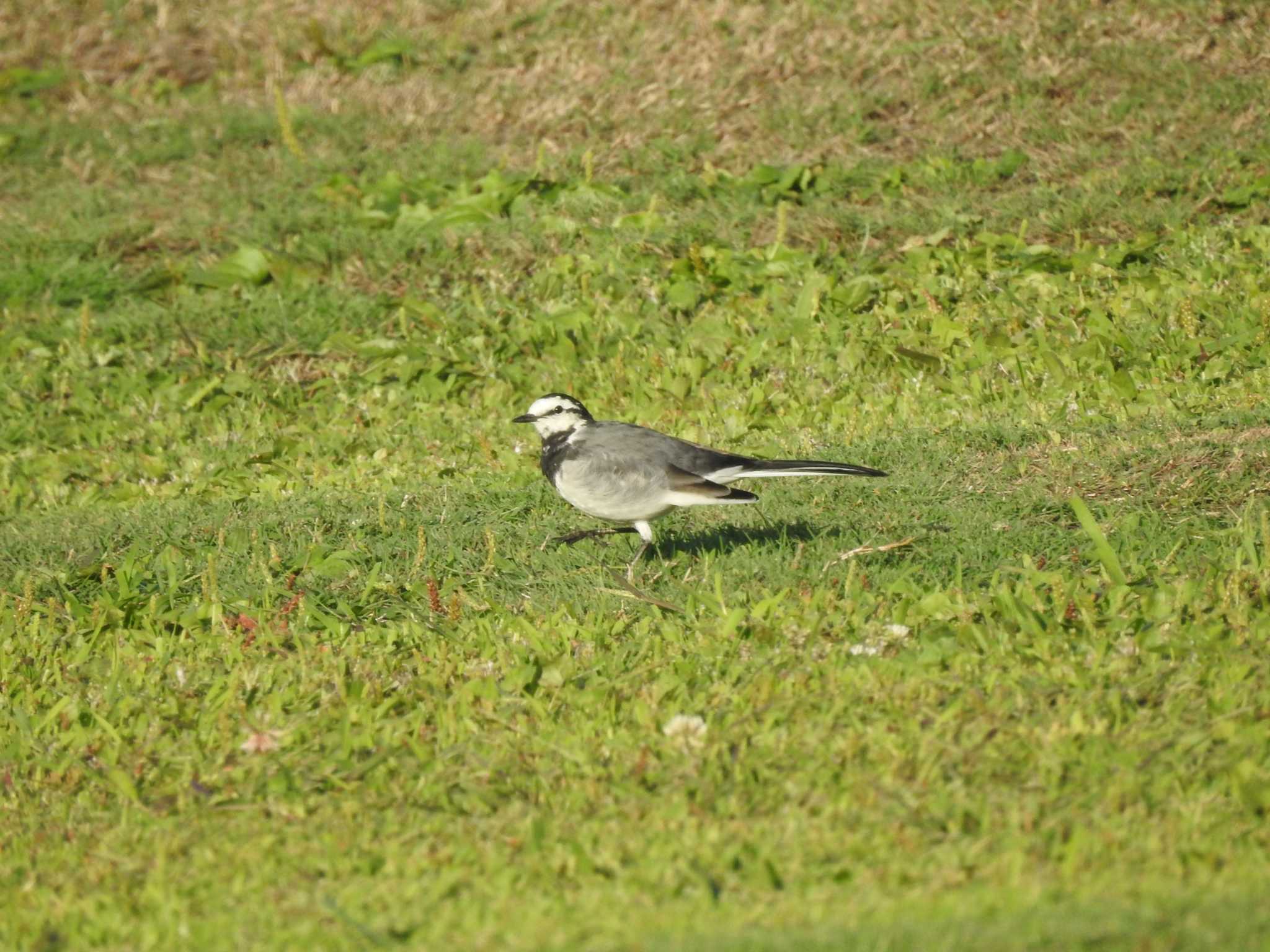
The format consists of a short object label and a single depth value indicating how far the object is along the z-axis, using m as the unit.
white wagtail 13.29
